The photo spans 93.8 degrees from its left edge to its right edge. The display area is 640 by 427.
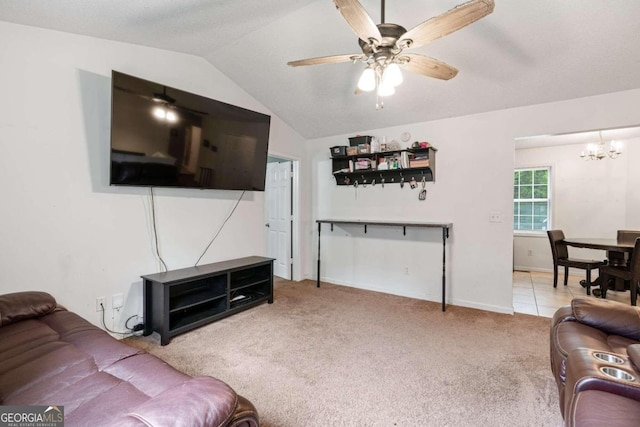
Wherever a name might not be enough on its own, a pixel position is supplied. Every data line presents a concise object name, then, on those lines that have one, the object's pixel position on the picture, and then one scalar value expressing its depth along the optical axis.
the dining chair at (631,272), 3.32
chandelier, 4.46
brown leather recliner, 0.95
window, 5.57
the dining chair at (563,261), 4.10
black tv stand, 2.63
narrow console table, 3.46
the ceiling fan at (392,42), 1.43
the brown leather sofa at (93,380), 0.92
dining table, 3.54
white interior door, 4.74
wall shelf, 3.73
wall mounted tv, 2.40
